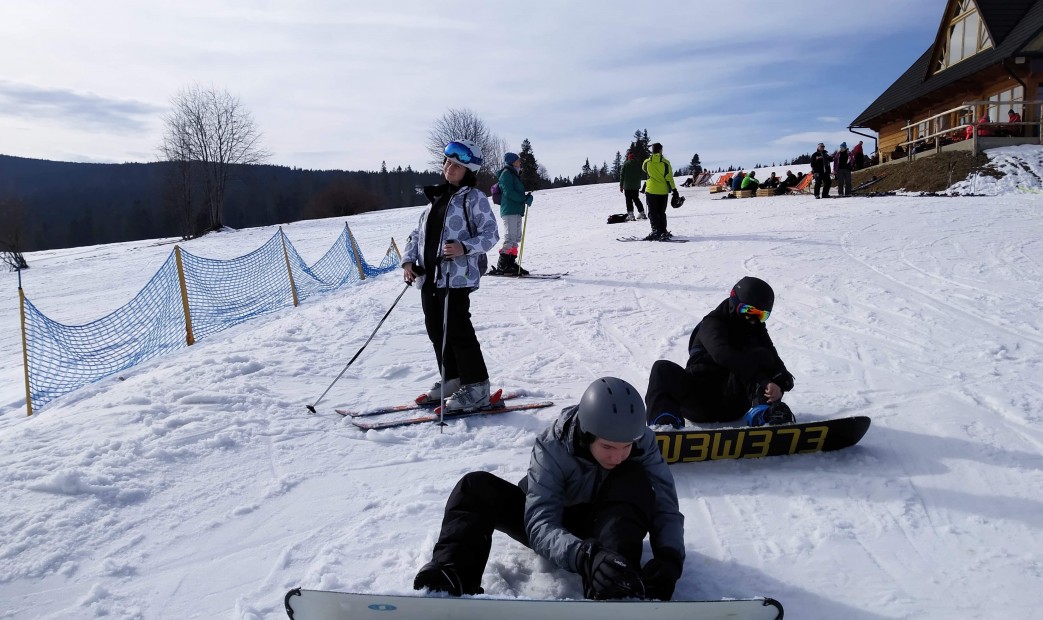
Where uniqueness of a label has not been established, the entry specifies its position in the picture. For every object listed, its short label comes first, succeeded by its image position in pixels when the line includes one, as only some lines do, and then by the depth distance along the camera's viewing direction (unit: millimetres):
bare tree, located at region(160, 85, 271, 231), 38875
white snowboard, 1979
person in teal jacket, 10344
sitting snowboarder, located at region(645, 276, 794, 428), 3887
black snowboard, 3570
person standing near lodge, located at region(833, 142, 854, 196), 17594
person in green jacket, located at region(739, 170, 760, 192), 22047
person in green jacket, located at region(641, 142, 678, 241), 11633
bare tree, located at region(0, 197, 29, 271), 26594
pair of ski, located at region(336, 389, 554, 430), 4430
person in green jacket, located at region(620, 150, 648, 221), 15391
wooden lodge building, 18578
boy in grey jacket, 2279
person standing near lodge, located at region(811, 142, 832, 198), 17062
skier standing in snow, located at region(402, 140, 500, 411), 4311
